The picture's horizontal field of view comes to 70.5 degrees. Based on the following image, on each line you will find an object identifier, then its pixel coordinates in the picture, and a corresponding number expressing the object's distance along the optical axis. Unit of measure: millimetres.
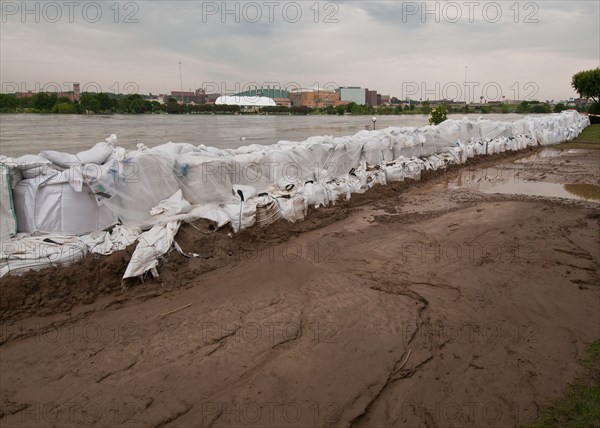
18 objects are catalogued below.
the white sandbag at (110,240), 4367
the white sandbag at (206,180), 5414
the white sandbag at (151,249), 4254
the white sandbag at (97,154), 4930
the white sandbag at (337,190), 7188
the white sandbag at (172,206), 4922
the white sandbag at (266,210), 5688
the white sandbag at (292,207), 6066
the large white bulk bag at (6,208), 4074
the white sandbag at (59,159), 4605
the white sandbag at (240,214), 5380
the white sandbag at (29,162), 4293
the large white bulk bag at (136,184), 4664
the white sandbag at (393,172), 8918
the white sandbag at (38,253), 3893
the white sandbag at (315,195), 6703
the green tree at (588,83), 27484
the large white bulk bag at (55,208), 4301
